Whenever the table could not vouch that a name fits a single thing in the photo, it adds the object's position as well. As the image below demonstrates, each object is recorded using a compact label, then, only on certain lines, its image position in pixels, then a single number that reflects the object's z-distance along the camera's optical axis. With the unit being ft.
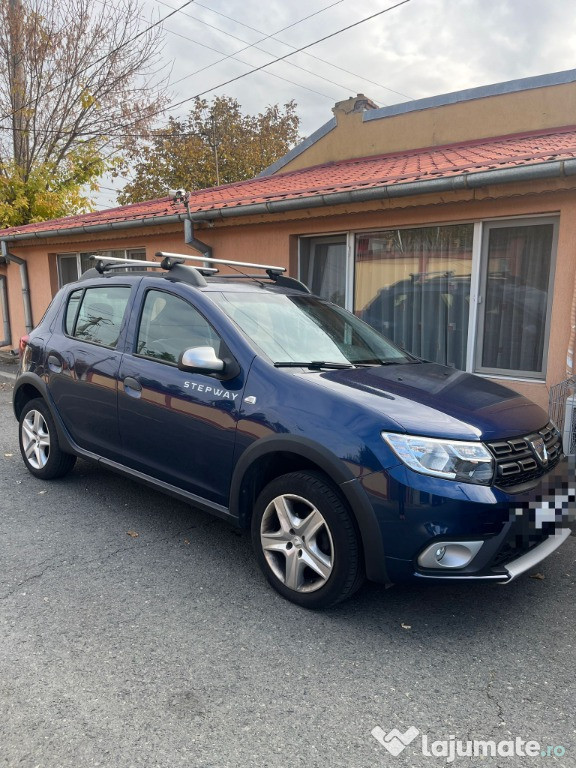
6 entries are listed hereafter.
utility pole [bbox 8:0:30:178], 47.44
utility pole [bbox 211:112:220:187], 79.66
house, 17.44
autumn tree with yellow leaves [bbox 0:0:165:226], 48.47
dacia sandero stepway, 8.39
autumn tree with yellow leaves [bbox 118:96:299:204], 82.43
